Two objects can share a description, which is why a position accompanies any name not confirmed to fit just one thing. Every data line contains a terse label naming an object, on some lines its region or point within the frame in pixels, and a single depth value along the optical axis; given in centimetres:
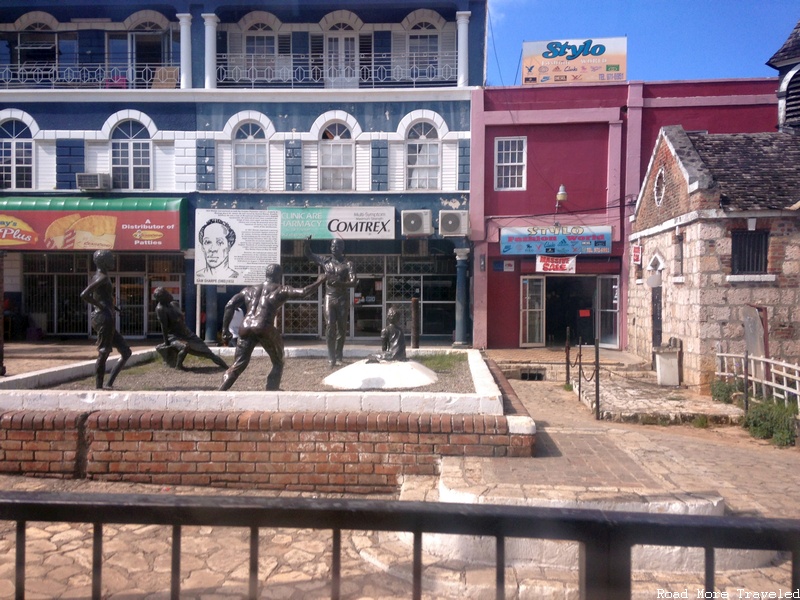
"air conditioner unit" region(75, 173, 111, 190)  1797
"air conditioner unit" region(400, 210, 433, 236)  1756
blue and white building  1783
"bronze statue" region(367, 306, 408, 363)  894
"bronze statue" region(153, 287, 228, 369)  898
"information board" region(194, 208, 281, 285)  1602
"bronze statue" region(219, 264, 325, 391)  685
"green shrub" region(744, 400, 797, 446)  874
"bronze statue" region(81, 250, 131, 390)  727
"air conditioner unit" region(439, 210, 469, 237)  1742
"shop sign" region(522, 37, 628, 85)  1825
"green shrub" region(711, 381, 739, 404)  1108
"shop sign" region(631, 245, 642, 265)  1596
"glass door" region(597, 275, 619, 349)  1777
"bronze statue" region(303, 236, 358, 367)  948
